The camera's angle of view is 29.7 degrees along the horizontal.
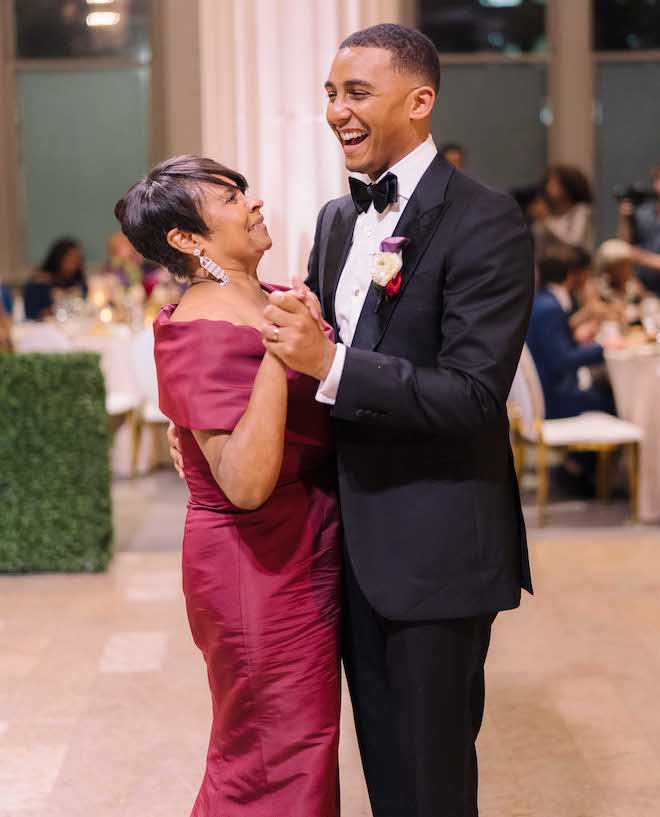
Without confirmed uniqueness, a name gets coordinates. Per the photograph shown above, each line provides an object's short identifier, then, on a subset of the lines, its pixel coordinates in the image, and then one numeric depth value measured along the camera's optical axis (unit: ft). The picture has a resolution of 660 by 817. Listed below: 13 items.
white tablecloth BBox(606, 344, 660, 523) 19.53
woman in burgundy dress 6.95
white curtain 14.76
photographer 27.48
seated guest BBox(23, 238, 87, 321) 30.96
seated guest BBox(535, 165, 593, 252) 29.40
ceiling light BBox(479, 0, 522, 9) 38.37
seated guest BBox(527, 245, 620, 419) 20.08
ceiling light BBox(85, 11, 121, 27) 35.55
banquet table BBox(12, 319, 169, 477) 22.80
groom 6.53
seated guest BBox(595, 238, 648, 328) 25.30
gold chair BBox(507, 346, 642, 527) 18.88
